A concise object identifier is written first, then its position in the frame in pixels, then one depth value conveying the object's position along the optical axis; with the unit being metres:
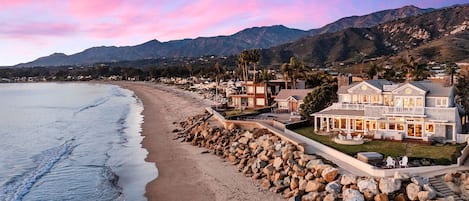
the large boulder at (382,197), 18.80
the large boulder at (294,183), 22.35
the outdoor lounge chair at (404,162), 21.47
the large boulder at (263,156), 27.41
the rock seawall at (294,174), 19.36
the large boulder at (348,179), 20.56
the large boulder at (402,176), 19.91
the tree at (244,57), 58.31
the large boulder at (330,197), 19.59
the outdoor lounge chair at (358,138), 28.24
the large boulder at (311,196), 20.28
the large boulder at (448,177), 20.23
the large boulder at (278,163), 25.45
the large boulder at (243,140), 33.15
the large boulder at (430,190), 18.50
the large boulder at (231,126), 37.81
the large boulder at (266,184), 23.47
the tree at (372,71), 48.09
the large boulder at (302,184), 21.80
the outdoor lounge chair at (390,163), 21.53
